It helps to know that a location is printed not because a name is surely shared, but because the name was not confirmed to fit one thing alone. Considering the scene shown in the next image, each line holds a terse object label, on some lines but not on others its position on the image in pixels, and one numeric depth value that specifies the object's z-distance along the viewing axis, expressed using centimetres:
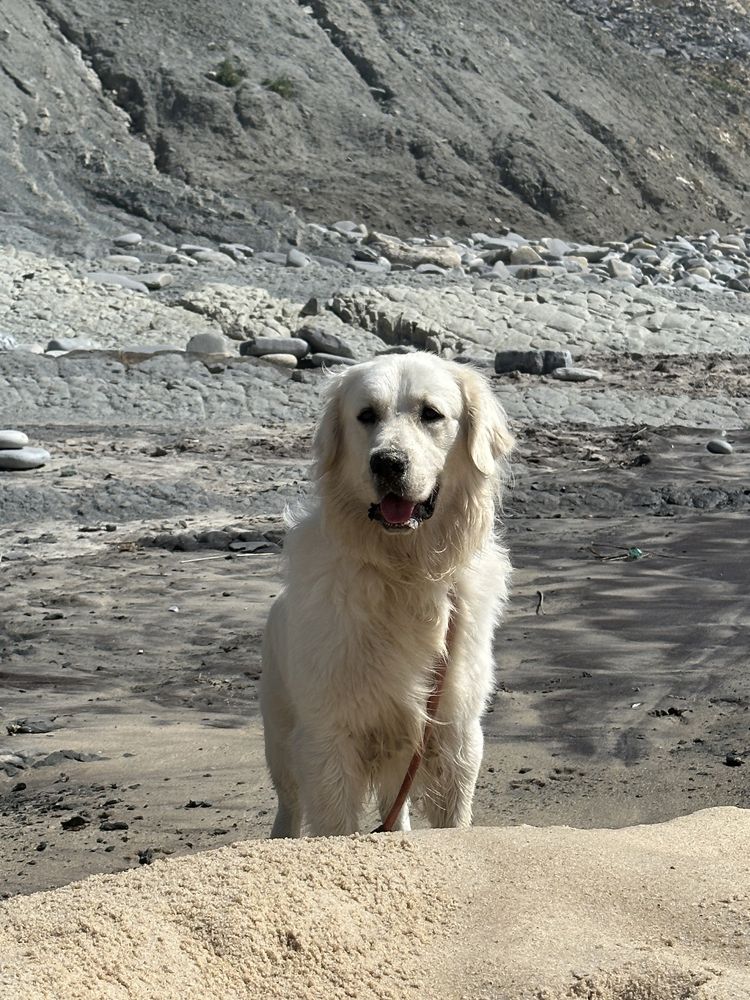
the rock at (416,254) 2592
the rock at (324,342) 1745
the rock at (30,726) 626
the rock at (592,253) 2953
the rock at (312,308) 1941
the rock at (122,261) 2277
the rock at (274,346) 1697
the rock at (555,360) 1764
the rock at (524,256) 2666
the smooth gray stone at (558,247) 2943
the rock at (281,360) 1659
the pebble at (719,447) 1354
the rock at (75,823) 512
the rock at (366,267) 2423
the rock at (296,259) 2448
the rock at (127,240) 2588
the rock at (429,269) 2439
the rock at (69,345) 1728
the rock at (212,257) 2423
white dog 417
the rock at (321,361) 1678
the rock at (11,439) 1198
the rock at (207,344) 1734
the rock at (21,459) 1165
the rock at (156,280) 2108
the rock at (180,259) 2390
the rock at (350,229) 2984
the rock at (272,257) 2572
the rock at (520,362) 1752
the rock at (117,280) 2069
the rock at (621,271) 2540
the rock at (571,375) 1734
